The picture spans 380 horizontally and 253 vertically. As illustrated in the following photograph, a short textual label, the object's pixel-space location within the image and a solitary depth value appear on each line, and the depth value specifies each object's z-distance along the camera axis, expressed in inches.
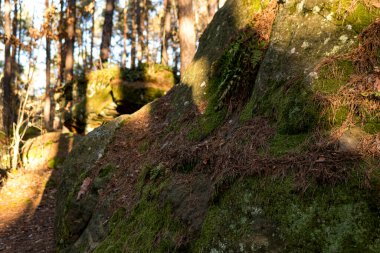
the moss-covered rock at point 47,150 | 504.7
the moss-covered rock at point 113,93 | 526.6
